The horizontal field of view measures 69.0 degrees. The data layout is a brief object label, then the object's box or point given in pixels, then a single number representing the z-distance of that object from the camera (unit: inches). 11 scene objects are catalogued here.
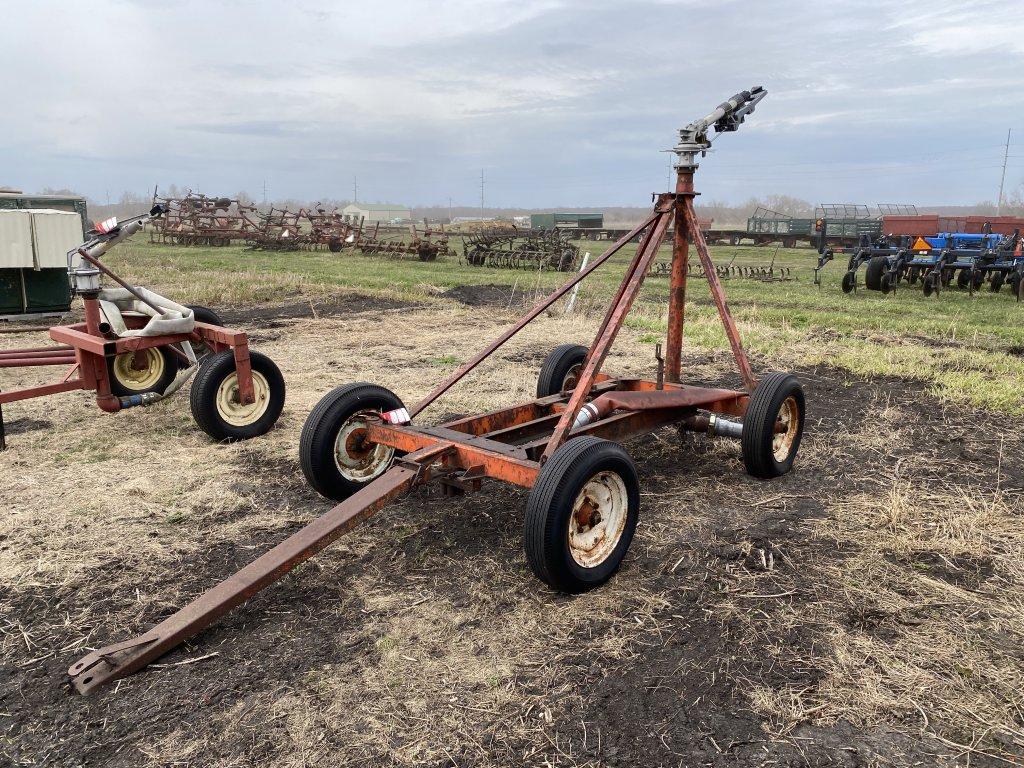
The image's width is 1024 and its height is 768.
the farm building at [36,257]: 400.5
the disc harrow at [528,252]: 1041.5
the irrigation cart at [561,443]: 126.5
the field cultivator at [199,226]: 1344.7
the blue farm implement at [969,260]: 660.1
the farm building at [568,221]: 1844.2
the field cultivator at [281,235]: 1312.7
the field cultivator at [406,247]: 1141.7
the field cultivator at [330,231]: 1293.1
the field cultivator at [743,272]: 883.4
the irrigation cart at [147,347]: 215.5
